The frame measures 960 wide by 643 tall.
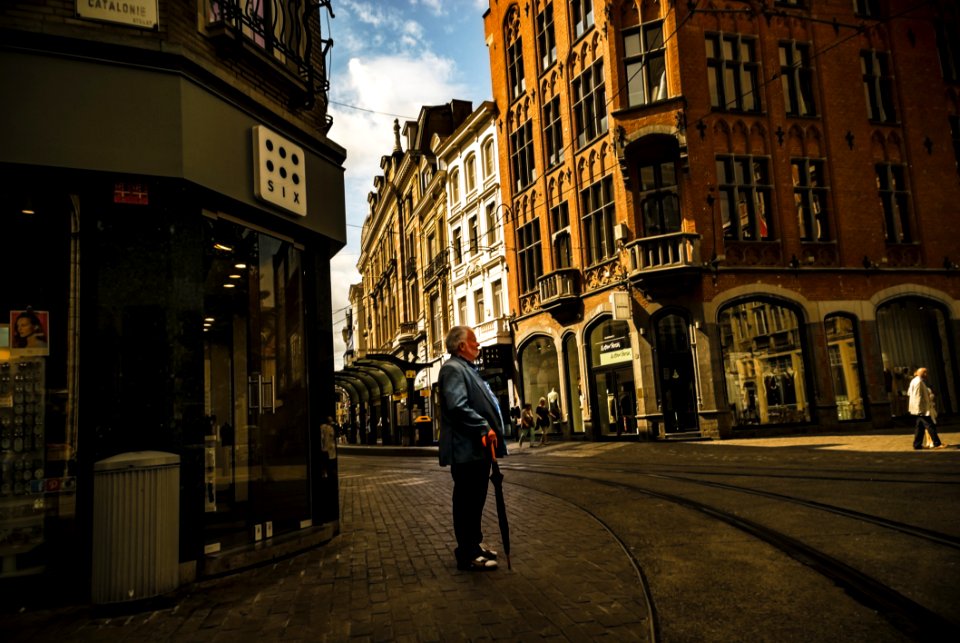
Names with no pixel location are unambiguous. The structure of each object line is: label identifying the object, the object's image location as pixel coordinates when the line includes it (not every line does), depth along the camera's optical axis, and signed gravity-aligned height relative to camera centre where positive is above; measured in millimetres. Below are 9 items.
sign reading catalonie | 5449 +3369
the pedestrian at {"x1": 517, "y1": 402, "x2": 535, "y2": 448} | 24617 -244
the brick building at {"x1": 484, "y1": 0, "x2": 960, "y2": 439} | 21438 +6001
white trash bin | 4766 -630
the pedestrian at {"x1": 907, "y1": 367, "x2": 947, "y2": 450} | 13258 -457
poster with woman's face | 5395 +867
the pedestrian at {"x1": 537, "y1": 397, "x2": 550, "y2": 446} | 24281 -318
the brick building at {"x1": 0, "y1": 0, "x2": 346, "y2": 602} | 5070 +1395
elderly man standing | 5199 -254
